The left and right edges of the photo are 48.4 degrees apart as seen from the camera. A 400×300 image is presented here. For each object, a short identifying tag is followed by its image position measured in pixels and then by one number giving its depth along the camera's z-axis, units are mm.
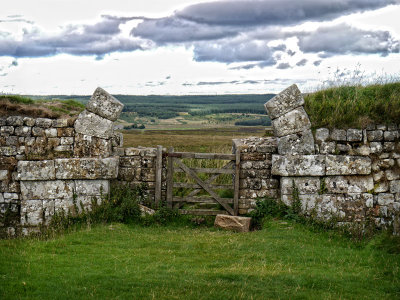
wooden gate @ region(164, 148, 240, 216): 11039
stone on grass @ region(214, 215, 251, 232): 10250
